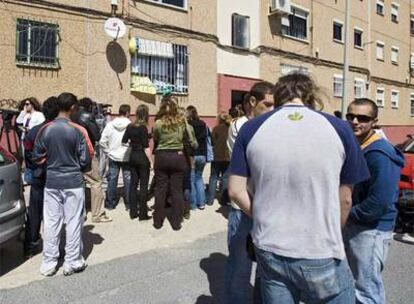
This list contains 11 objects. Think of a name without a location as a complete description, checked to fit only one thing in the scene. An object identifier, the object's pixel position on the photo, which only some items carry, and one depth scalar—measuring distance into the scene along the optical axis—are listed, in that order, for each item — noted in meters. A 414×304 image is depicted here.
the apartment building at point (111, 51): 11.76
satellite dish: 13.29
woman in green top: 6.97
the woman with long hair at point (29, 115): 8.82
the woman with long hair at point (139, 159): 7.41
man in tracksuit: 4.96
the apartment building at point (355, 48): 19.75
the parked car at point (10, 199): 4.96
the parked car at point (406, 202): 6.79
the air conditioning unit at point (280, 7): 18.92
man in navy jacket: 3.13
